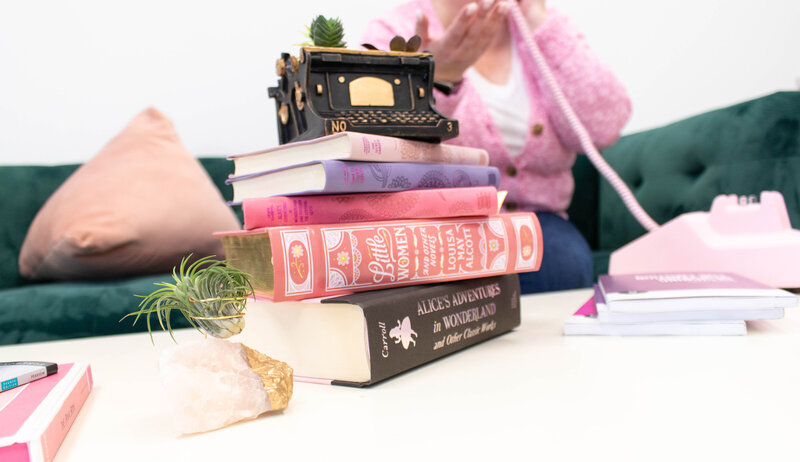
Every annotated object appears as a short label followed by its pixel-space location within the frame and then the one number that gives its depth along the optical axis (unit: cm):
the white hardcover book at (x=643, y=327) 60
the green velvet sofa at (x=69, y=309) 129
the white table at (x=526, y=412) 33
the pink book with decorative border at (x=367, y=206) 52
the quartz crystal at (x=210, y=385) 37
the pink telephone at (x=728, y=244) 89
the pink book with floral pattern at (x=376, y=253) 48
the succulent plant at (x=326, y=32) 60
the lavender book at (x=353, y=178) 51
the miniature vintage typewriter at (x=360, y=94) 57
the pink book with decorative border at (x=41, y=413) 30
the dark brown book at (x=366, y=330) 47
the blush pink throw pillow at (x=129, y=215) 150
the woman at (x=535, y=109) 122
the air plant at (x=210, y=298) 38
